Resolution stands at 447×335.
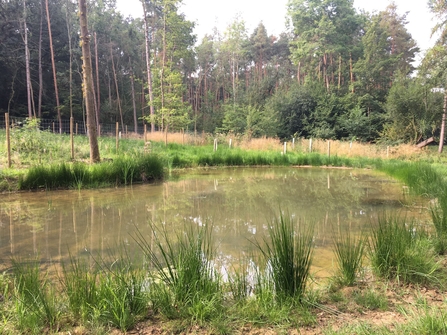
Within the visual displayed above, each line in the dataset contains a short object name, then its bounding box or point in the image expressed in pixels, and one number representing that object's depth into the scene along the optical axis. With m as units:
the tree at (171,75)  20.91
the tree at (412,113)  19.98
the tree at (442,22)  12.90
